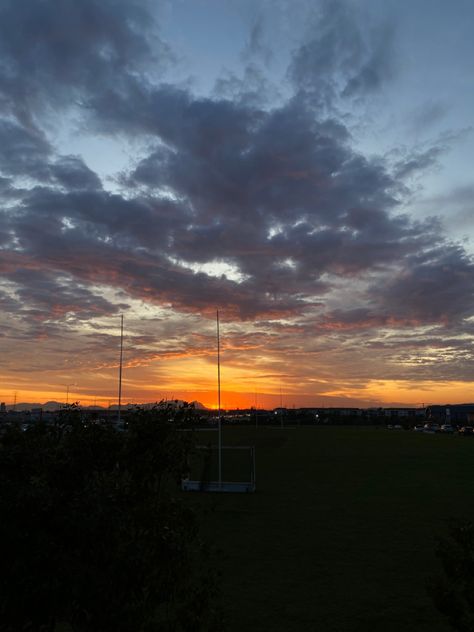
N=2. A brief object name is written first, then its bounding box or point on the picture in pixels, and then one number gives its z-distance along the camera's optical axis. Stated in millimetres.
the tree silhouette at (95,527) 4996
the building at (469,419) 186750
